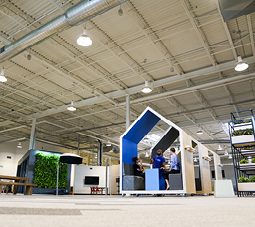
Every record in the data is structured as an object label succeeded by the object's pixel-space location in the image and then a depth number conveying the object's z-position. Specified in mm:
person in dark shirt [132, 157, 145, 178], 8113
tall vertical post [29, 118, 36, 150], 14859
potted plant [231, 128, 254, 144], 6023
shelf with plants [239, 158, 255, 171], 5986
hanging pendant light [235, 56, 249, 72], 7929
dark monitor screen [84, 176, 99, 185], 18828
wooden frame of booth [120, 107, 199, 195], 6707
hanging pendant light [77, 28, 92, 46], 6870
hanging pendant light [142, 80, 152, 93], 9297
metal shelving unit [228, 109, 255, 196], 5965
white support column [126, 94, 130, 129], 11398
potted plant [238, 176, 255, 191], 5836
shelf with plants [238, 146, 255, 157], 6453
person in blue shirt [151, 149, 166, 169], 7973
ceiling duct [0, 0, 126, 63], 5830
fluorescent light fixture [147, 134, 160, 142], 19797
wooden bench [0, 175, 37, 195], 8597
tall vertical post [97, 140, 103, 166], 20875
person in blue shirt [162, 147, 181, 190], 7168
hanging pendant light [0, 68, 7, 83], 8932
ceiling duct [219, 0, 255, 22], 5500
